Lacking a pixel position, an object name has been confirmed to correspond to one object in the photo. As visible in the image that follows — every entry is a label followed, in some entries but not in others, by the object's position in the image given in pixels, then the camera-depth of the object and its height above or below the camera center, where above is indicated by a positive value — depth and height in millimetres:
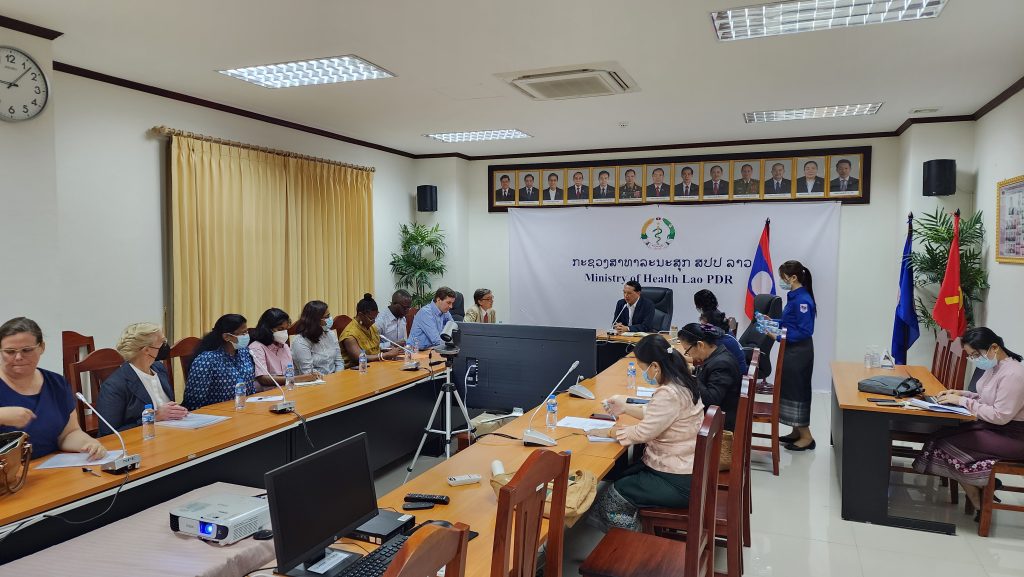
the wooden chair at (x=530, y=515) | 1526 -670
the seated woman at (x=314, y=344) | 4855 -666
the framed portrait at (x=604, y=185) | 8375 +897
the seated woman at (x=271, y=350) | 4379 -650
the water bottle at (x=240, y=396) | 3631 -783
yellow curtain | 5398 +206
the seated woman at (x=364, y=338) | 5320 -686
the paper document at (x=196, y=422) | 3230 -834
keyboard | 1765 -848
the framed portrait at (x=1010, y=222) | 4922 +261
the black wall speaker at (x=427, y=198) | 8508 +739
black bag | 3979 -811
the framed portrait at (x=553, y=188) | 8648 +887
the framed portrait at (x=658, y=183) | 8086 +892
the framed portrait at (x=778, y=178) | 7594 +889
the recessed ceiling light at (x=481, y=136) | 7324 +1348
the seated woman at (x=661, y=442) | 2844 -833
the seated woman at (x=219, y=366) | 3906 -668
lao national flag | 7582 -221
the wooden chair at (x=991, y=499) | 3570 -1352
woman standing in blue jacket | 5180 -769
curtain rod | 5227 +990
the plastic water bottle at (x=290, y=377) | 4211 -788
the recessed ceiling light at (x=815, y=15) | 3473 +1316
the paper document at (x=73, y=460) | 2613 -829
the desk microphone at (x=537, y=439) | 2998 -844
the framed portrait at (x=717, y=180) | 7816 +896
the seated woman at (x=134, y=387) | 3242 -655
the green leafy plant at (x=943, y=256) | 5852 -12
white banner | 7504 -2
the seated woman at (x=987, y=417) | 3520 -875
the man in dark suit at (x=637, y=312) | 6945 -611
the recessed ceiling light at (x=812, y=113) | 6095 +1359
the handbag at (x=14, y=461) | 2236 -709
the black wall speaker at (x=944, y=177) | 6156 +728
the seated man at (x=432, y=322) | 5969 -612
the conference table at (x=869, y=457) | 3762 -1178
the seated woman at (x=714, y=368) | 3639 -633
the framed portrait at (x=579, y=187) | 8516 +885
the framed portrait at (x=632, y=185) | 8234 +884
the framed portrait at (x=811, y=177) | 7461 +887
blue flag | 6387 -622
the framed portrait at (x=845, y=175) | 7336 +891
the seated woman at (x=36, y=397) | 2646 -590
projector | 2086 -860
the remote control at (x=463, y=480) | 2479 -851
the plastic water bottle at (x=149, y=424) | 3043 -790
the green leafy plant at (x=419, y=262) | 8391 -89
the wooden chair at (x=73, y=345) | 4422 -616
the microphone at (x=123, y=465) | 2527 -812
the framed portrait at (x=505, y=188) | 8891 +903
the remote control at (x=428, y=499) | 2287 -851
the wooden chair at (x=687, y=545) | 2096 -1108
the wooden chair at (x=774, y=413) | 4727 -1180
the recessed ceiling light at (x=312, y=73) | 4582 +1326
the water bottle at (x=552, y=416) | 3309 -818
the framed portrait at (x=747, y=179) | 7707 +893
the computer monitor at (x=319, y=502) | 1669 -684
